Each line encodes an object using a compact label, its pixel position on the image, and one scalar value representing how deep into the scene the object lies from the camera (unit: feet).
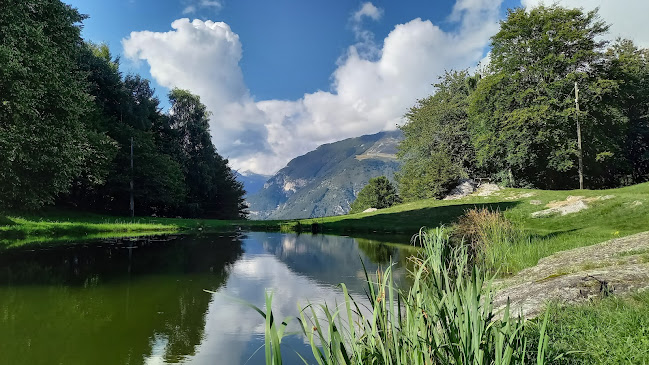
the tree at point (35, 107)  49.73
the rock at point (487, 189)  118.91
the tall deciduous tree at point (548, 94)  112.57
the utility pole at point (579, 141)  106.52
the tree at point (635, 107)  124.16
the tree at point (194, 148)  176.04
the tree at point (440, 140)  152.56
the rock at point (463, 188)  146.75
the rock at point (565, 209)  74.54
